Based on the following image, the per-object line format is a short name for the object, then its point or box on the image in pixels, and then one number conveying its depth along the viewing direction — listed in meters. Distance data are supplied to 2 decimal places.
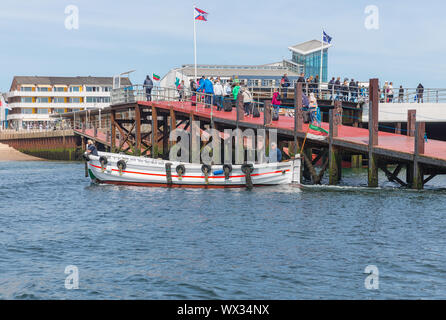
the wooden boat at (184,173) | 28.36
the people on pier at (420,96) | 46.06
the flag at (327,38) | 51.94
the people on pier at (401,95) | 45.47
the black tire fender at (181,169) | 29.33
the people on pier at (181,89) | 38.03
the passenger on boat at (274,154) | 28.98
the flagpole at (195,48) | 46.00
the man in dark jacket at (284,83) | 39.53
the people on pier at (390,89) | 46.13
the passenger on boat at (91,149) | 31.64
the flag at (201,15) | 43.06
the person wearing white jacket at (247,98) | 32.97
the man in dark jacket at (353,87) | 42.00
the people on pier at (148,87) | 38.97
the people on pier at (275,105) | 33.62
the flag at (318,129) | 28.48
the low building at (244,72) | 68.44
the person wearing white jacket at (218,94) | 36.00
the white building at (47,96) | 126.19
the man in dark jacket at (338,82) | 43.05
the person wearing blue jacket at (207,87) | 35.47
